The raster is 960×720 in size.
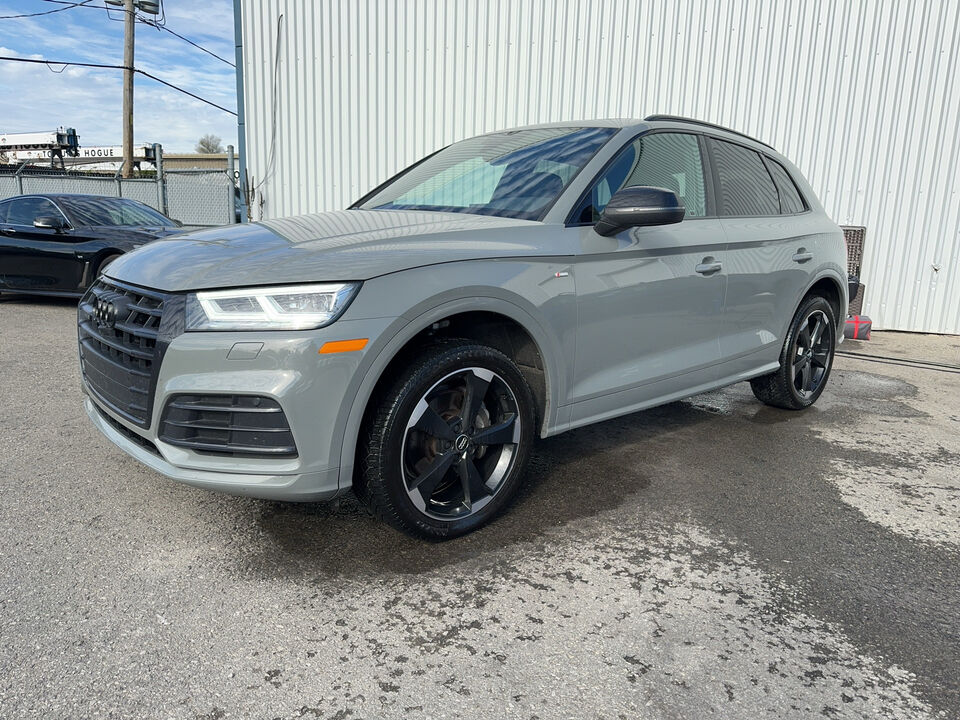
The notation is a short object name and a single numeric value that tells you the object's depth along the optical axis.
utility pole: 23.12
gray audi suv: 2.25
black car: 8.09
